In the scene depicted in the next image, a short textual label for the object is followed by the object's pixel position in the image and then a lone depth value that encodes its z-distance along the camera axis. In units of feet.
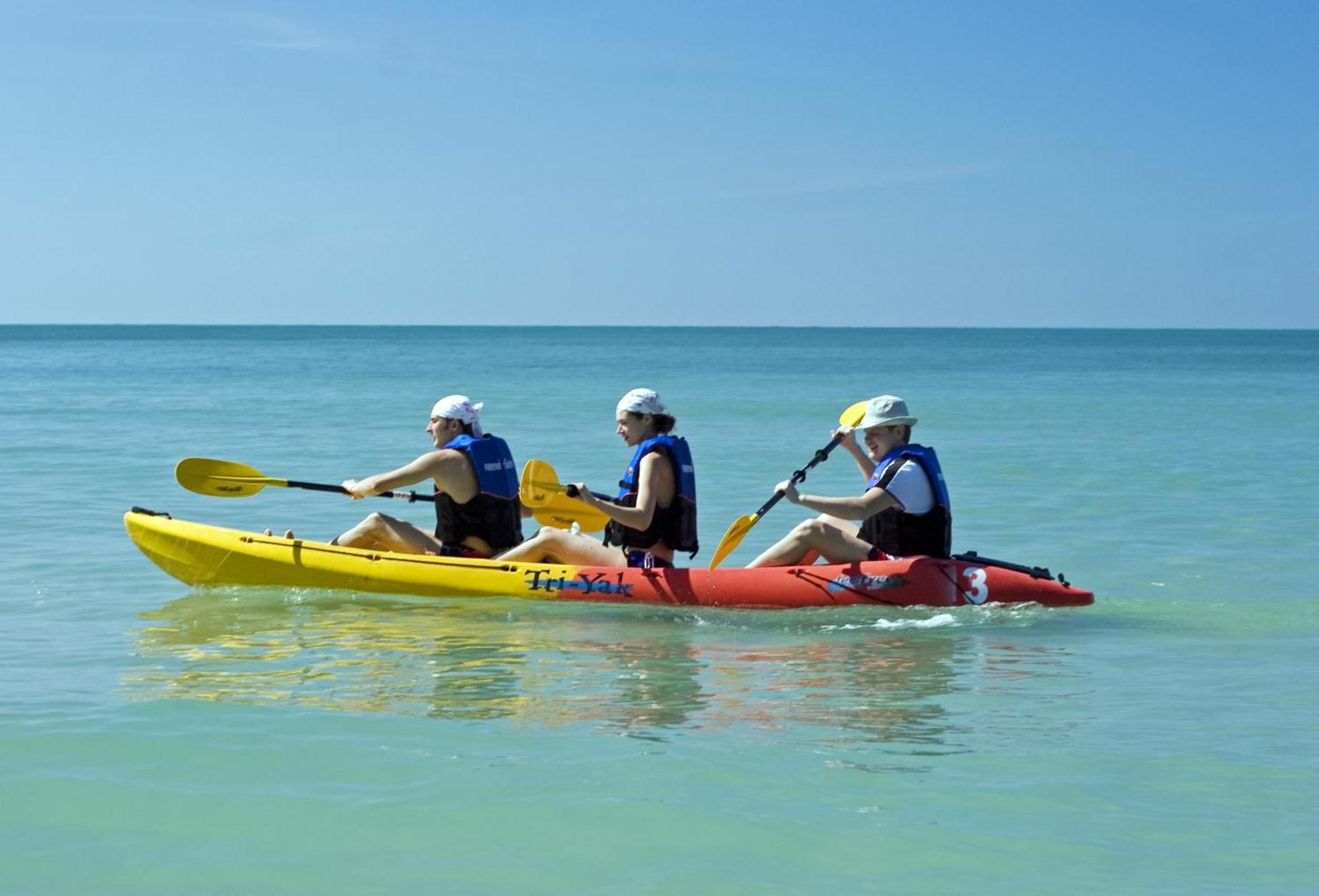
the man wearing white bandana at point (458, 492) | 29.09
